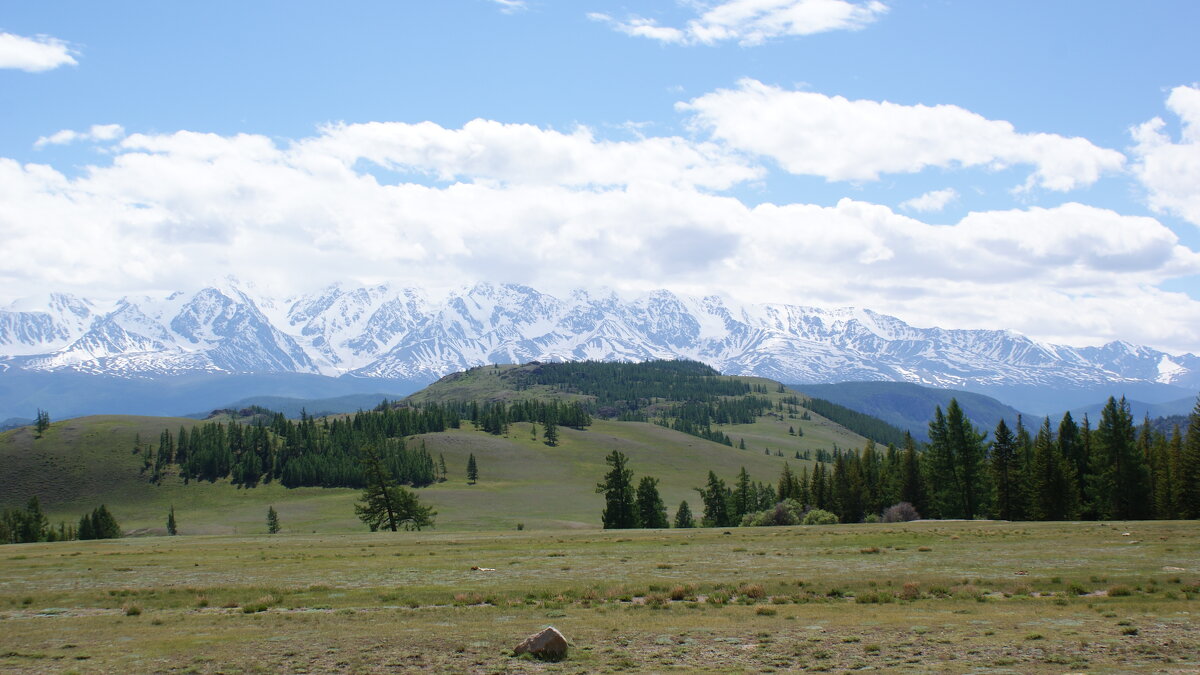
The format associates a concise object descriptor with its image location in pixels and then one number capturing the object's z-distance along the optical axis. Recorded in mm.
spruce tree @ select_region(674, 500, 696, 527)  125312
